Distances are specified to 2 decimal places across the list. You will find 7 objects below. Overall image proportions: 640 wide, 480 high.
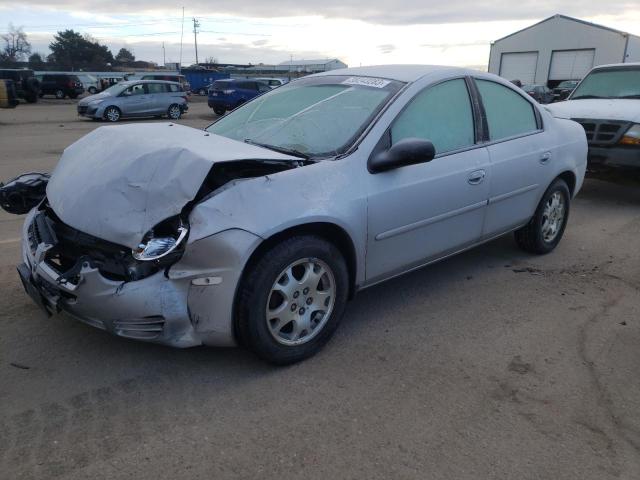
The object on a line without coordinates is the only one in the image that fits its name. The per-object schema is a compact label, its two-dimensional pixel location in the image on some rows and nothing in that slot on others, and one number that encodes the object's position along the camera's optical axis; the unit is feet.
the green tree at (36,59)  210.79
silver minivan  65.57
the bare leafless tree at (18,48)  248.52
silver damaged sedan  9.06
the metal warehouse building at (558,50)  132.67
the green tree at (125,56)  291.07
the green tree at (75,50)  250.98
